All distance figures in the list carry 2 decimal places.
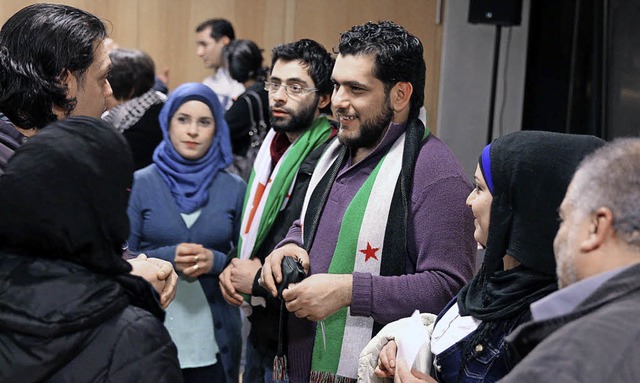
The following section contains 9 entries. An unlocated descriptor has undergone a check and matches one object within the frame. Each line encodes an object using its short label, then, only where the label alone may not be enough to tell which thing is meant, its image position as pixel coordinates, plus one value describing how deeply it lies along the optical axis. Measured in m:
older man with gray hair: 1.33
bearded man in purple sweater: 2.47
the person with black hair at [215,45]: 6.29
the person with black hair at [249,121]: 4.72
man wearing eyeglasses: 2.99
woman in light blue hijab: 3.34
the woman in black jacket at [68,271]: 1.56
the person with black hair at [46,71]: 2.20
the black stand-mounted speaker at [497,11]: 5.43
